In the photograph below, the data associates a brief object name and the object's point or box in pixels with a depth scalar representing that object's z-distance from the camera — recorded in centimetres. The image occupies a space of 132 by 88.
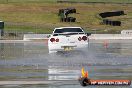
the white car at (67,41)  3034
